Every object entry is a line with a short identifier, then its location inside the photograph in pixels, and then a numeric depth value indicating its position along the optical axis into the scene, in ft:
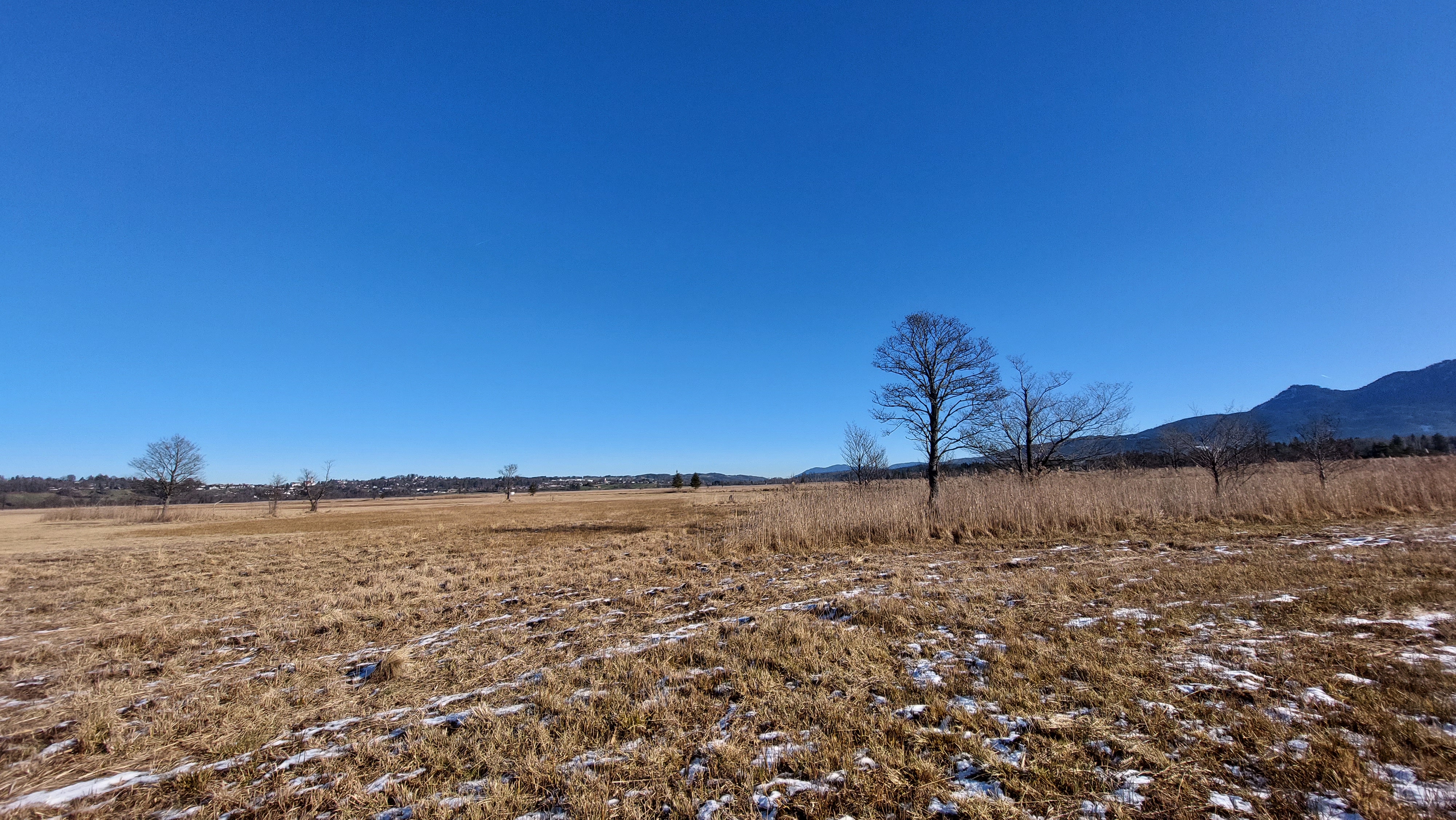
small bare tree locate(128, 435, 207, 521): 158.92
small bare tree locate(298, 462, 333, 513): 185.47
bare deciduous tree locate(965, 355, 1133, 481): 74.43
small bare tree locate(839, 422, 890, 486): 111.14
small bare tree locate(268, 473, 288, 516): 162.47
